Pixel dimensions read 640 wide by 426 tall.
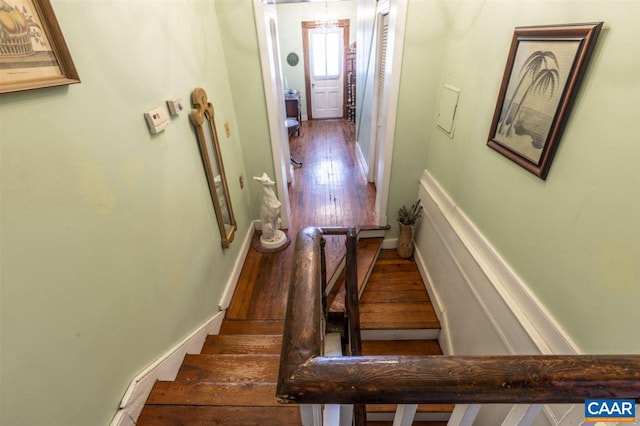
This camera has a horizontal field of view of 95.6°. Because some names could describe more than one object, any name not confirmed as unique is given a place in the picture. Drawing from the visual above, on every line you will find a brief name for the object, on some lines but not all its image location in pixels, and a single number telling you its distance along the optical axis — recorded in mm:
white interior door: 6562
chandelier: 6262
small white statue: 2689
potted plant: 2674
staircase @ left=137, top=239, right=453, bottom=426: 1198
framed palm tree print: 1037
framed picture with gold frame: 708
